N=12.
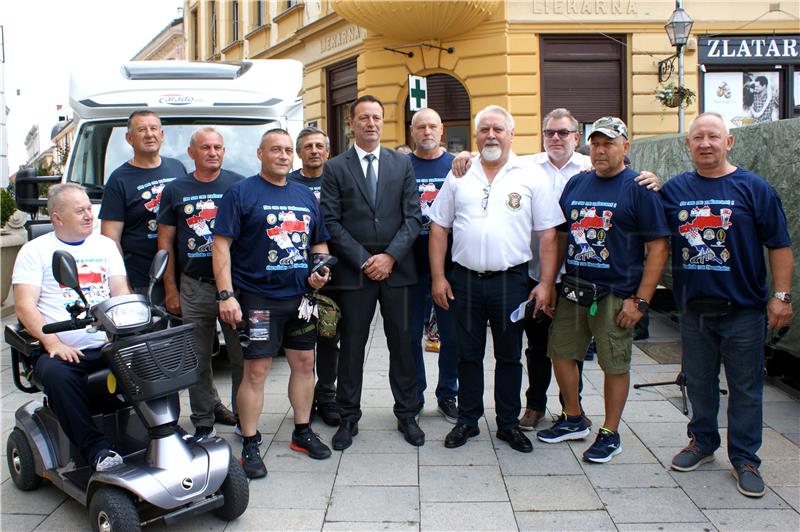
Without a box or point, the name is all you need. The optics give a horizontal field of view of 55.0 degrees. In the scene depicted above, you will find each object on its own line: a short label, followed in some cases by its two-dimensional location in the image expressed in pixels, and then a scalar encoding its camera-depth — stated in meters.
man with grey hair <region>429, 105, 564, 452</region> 4.64
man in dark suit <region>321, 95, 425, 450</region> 4.81
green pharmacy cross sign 10.81
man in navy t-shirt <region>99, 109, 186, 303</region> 4.93
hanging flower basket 14.06
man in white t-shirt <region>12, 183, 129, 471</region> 3.79
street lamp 13.55
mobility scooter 3.42
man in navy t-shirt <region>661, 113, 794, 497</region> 4.05
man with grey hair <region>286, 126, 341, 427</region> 5.32
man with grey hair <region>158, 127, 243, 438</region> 4.80
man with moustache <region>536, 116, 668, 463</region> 4.32
